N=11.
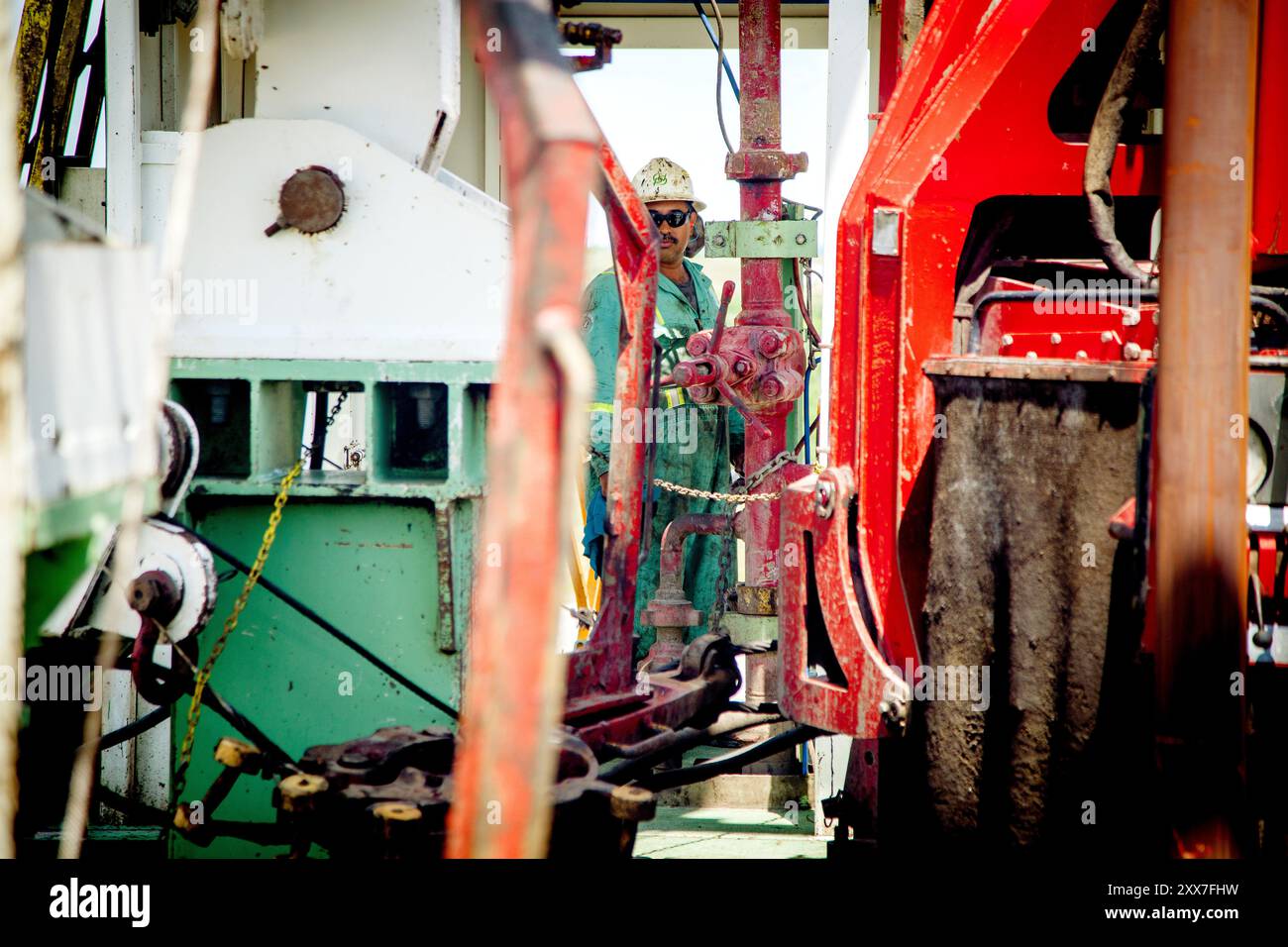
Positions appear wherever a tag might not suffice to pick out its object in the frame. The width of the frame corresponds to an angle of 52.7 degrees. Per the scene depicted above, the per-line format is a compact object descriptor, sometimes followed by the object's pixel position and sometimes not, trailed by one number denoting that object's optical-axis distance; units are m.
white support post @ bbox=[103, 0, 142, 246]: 3.64
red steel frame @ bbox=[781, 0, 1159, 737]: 3.02
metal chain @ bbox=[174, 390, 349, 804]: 3.07
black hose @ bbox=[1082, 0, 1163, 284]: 2.88
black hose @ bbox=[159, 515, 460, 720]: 3.34
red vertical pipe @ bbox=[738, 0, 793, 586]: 5.31
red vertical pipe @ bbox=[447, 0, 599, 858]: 1.33
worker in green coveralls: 5.98
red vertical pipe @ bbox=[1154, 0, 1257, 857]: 2.20
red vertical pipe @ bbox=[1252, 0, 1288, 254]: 2.99
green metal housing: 3.52
